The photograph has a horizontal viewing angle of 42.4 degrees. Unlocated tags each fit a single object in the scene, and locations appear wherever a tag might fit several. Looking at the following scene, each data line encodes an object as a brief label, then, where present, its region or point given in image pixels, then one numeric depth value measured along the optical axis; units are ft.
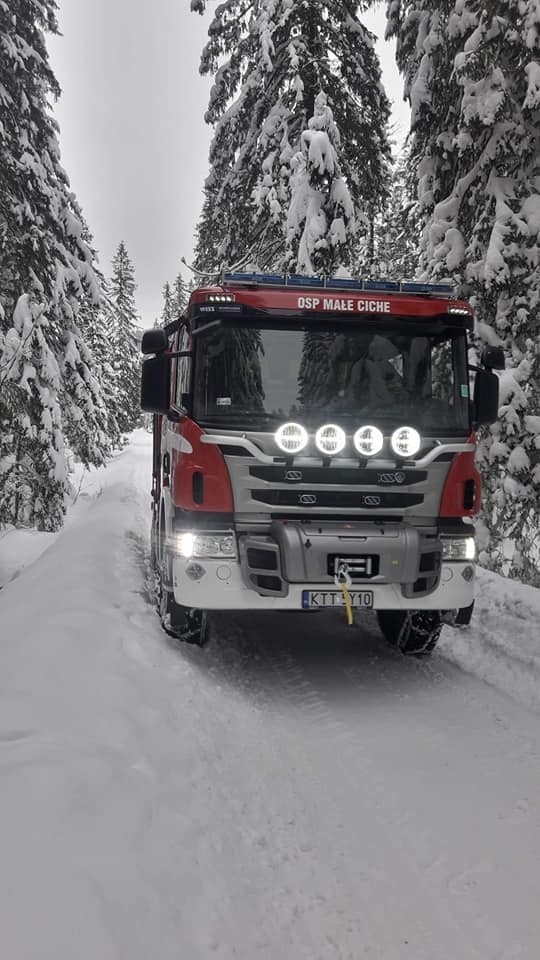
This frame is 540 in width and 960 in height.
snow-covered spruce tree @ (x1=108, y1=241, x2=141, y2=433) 175.01
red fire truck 17.40
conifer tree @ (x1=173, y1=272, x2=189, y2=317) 244.32
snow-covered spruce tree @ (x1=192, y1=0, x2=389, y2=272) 40.19
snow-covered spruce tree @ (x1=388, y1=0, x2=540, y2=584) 30.35
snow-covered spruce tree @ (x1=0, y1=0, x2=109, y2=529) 38.83
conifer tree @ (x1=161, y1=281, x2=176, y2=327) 254.02
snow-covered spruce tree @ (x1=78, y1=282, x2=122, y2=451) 121.08
